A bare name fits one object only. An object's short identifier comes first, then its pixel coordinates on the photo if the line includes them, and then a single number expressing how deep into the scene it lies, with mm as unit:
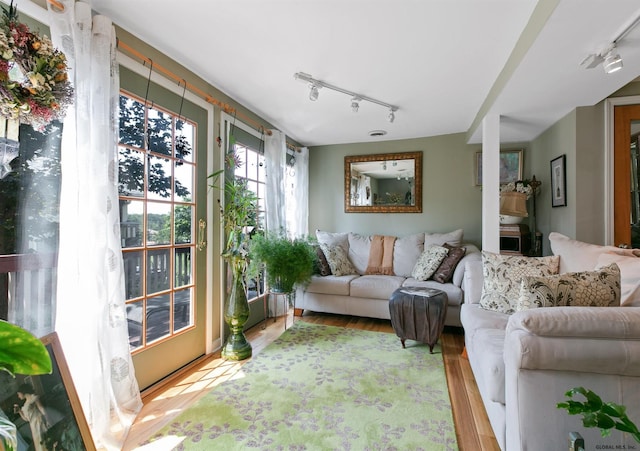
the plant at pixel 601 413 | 650
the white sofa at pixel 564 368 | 1151
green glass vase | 2635
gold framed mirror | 4332
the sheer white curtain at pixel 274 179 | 3588
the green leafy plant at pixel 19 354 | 616
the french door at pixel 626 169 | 2680
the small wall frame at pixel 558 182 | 2947
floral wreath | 1030
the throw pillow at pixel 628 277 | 1478
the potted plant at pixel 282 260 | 3139
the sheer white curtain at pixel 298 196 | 4230
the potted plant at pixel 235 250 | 2652
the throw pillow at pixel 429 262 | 3447
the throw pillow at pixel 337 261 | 3815
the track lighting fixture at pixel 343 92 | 2488
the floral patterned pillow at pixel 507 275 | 2180
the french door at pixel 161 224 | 2072
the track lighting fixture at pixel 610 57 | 1676
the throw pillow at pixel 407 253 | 3845
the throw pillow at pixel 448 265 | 3352
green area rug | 1642
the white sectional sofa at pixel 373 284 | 3238
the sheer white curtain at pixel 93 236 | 1557
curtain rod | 1957
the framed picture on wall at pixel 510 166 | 3910
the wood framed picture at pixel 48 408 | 1017
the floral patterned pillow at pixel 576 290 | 1446
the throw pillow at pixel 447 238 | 3779
